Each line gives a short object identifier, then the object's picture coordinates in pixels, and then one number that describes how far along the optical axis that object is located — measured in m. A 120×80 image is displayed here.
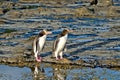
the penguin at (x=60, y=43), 21.12
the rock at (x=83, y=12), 42.06
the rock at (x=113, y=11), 41.91
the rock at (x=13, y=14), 42.28
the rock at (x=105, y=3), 48.91
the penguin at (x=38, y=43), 21.14
